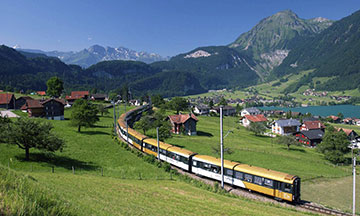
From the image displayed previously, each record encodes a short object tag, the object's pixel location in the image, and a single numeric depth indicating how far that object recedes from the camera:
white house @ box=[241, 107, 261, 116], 162.12
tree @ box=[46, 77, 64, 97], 103.56
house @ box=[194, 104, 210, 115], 159.29
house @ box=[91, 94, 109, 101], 146.76
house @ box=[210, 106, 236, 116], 163.60
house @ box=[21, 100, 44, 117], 70.94
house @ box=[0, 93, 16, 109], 81.62
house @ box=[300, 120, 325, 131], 105.38
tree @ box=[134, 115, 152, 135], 59.91
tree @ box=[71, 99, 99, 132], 55.88
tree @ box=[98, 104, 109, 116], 90.44
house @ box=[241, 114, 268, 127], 116.50
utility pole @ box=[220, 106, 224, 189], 28.65
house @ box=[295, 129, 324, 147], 89.12
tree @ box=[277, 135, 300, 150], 67.25
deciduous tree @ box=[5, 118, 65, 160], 29.36
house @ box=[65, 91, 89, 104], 126.88
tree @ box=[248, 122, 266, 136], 89.19
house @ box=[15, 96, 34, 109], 84.71
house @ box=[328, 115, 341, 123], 157.74
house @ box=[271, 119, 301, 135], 108.38
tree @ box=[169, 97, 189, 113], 114.06
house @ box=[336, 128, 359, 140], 94.06
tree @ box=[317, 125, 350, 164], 58.46
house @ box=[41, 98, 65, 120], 74.00
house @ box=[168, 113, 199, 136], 77.81
